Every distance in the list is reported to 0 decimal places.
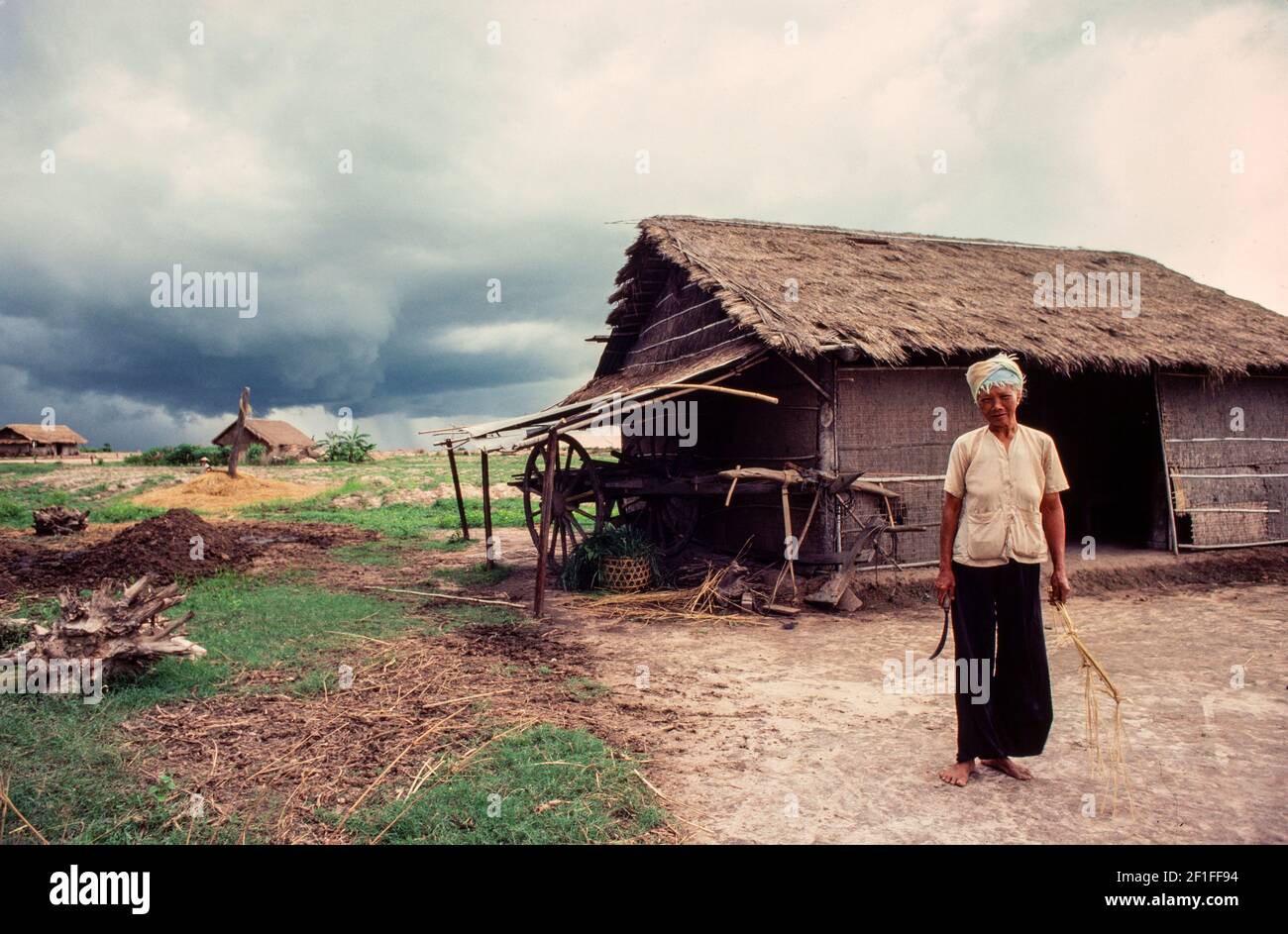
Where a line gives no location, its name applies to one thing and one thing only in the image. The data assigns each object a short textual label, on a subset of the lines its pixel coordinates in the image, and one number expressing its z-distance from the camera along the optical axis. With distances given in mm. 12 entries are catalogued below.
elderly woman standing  3568
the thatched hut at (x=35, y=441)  50219
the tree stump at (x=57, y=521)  15227
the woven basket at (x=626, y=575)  9203
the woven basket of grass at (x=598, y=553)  9406
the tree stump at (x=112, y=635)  5004
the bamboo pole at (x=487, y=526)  11203
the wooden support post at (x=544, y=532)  7758
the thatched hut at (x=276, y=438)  40625
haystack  21531
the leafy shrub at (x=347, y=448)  42312
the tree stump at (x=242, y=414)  23000
